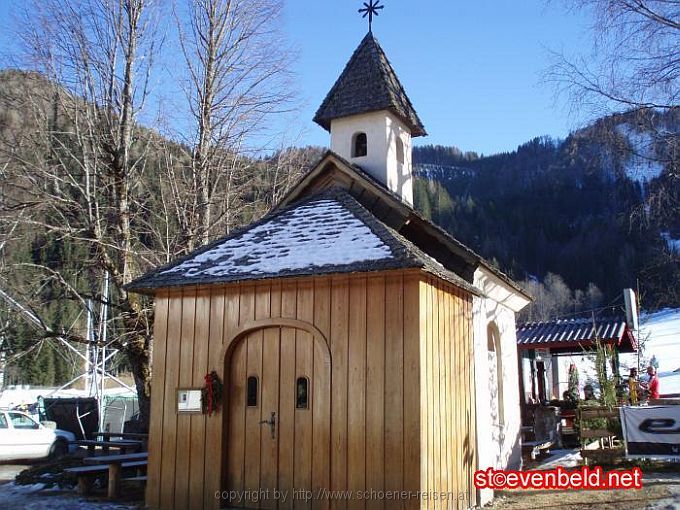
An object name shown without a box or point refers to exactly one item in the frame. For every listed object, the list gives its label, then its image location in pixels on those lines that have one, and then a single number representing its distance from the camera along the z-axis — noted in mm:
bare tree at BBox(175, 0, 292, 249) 17906
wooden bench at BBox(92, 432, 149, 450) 14820
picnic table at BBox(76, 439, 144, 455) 12984
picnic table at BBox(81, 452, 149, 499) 11219
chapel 8852
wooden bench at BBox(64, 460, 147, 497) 11259
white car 18125
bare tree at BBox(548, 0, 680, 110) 9773
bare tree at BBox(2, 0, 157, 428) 15078
